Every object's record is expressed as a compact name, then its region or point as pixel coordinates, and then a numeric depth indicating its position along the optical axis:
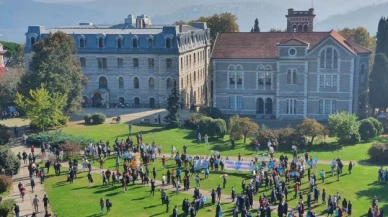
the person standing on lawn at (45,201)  36.06
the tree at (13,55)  89.81
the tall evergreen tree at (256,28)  95.72
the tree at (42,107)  56.28
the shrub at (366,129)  58.28
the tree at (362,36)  97.56
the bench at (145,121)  66.87
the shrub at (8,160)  43.59
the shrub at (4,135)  54.94
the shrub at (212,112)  70.00
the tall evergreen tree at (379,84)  69.50
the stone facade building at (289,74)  68.00
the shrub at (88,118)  66.00
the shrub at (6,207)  35.03
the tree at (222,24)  96.81
